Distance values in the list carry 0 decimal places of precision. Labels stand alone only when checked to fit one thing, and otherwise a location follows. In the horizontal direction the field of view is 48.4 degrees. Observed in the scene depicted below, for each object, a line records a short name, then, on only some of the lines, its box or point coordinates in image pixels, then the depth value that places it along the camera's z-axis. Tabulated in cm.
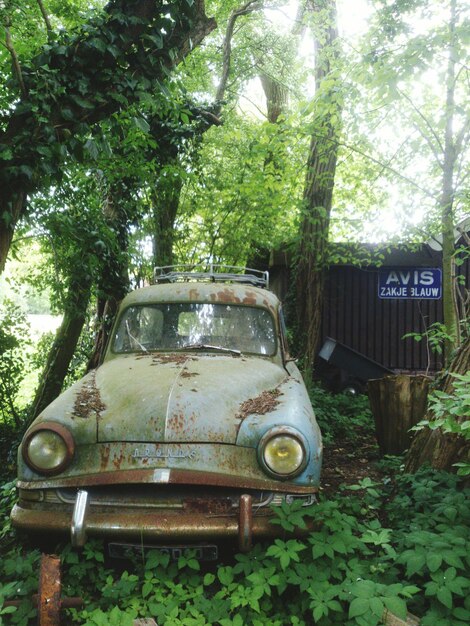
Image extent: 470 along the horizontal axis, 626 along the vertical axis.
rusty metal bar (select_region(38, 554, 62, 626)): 246
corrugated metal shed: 1017
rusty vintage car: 289
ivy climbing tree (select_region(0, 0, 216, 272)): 384
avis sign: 1006
